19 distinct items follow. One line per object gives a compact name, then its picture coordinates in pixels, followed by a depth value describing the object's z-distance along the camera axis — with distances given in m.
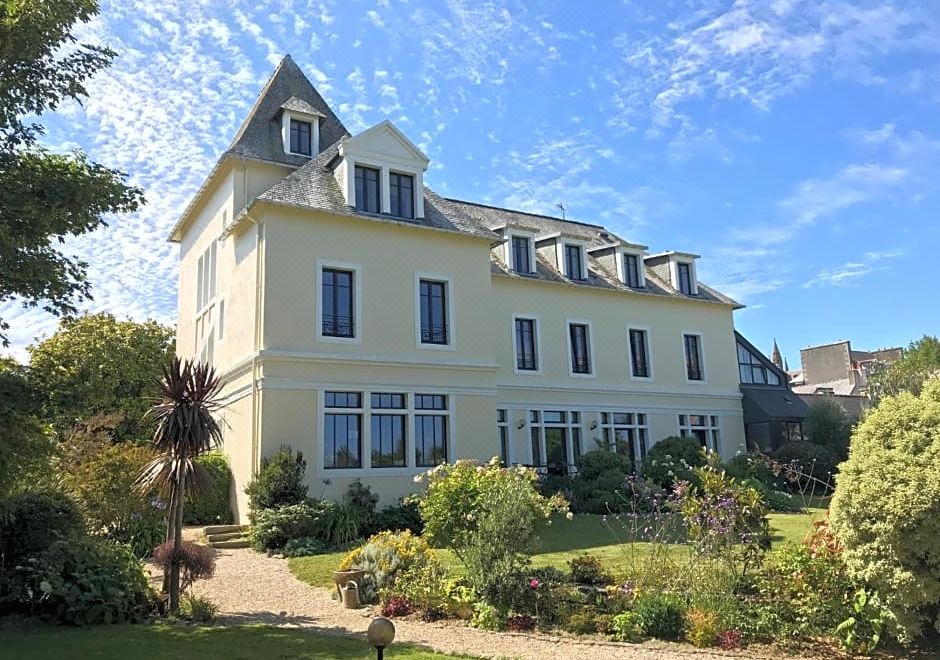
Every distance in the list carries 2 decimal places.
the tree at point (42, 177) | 9.80
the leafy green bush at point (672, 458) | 23.36
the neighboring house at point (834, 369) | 56.12
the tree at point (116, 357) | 28.20
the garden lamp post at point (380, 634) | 5.53
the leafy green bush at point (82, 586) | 9.34
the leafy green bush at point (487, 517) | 9.88
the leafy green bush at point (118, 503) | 14.10
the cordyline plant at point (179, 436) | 10.84
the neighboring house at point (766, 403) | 30.28
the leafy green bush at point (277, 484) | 16.88
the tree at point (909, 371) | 35.28
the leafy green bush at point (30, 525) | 10.34
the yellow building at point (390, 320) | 19.09
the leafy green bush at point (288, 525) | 15.73
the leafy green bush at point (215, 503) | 18.88
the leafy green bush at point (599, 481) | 21.53
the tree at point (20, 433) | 9.49
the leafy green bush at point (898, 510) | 7.85
